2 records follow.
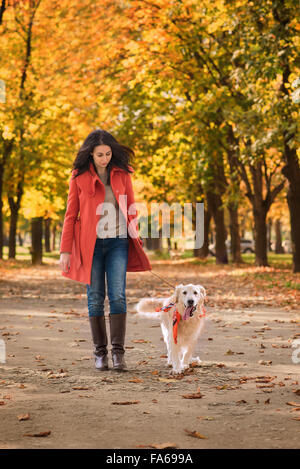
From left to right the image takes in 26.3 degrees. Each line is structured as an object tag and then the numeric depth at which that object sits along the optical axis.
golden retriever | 5.82
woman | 6.02
